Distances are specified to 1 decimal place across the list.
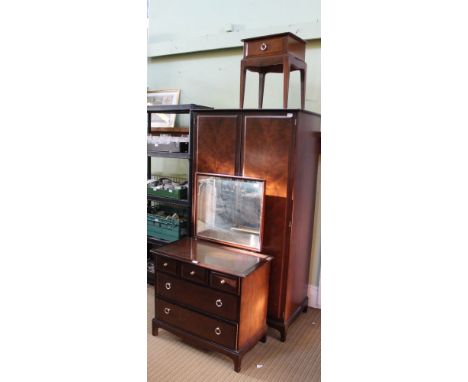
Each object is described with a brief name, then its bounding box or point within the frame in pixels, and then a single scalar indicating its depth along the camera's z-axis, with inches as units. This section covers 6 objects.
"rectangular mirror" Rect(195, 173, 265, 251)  94.0
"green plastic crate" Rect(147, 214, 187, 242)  114.6
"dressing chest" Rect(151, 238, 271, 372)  82.5
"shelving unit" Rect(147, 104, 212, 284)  106.6
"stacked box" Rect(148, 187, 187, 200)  114.1
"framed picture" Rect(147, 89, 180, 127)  128.5
